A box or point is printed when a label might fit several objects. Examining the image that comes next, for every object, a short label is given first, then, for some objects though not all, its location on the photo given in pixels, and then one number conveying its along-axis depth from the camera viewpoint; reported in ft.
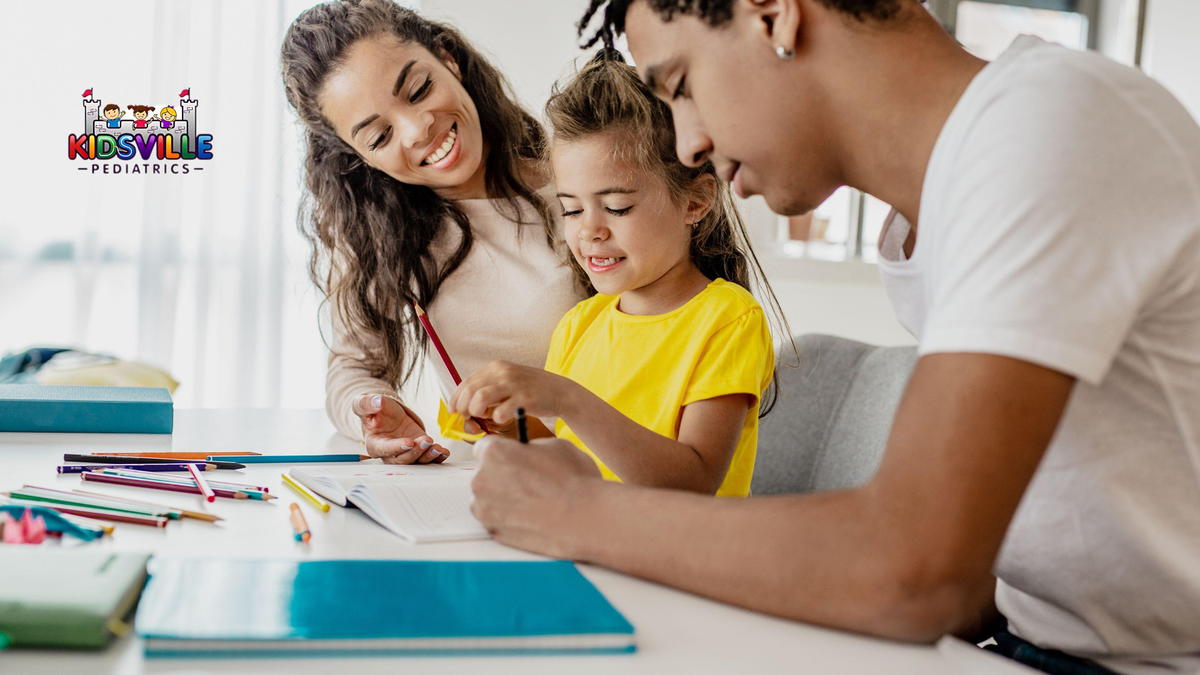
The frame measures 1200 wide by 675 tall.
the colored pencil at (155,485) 3.38
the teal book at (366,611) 1.95
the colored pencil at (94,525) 2.81
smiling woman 5.57
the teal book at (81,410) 4.58
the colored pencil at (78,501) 2.99
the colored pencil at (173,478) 3.44
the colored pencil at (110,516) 2.92
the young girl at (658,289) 4.06
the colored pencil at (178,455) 3.92
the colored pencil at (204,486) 3.25
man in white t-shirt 2.08
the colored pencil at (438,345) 4.32
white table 1.91
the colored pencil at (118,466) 3.65
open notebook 2.89
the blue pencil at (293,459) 4.02
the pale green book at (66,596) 1.90
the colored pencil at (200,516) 3.01
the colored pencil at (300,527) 2.83
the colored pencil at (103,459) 3.75
